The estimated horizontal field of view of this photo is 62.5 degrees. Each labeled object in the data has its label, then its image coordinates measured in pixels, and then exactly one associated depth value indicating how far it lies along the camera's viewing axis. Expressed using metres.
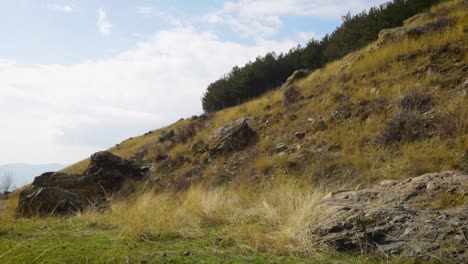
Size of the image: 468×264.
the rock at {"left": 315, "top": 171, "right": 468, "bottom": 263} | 3.21
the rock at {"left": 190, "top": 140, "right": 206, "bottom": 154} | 14.16
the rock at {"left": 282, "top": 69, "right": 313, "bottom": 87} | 18.73
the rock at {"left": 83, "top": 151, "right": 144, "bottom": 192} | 13.64
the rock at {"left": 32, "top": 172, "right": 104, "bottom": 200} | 10.87
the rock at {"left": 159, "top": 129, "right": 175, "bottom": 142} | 20.64
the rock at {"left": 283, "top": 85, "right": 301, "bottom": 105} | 14.15
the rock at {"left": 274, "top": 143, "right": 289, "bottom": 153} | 10.84
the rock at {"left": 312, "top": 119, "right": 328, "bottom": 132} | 10.74
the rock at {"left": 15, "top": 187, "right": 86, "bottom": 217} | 7.81
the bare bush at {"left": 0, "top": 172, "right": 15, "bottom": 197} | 27.35
